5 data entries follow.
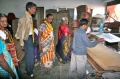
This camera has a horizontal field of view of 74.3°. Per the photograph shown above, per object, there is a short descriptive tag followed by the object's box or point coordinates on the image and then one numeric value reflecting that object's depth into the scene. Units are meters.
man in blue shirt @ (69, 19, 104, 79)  1.54
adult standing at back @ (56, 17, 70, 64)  2.60
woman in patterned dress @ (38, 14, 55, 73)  2.14
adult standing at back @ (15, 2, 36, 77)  1.81
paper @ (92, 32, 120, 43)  1.64
